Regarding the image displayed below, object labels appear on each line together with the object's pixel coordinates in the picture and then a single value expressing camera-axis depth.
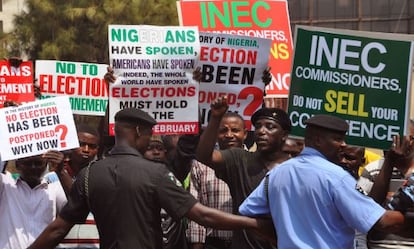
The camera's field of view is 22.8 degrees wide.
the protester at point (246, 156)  7.53
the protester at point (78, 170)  8.20
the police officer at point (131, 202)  6.50
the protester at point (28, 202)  7.91
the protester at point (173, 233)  8.89
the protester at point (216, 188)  8.58
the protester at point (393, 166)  7.38
